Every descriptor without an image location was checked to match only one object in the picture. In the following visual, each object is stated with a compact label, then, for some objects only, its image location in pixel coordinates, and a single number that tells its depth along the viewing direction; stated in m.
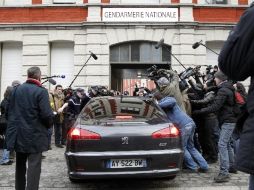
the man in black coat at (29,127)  5.70
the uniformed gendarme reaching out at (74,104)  12.26
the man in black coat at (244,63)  2.40
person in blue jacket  7.78
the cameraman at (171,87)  7.96
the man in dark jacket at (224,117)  7.21
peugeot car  6.17
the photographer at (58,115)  12.34
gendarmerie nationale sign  19.19
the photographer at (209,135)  9.09
